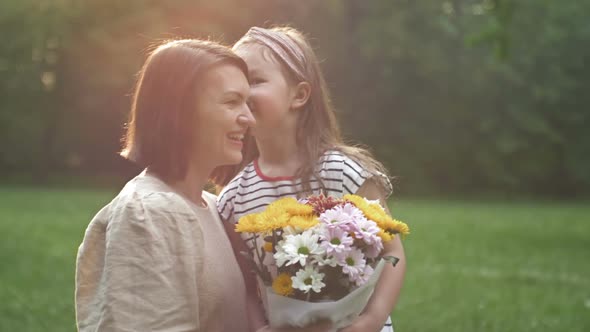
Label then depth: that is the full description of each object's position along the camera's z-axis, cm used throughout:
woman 278
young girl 350
